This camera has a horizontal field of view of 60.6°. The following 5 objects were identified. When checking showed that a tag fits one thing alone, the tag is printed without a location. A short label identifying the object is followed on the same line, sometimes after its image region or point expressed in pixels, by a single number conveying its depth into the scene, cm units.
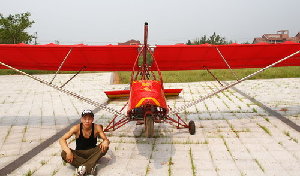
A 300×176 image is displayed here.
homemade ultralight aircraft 578
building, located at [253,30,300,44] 10426
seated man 444
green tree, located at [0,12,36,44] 3328
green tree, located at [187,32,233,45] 6288
